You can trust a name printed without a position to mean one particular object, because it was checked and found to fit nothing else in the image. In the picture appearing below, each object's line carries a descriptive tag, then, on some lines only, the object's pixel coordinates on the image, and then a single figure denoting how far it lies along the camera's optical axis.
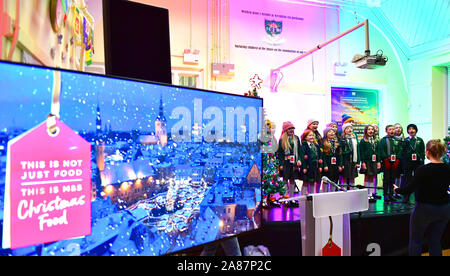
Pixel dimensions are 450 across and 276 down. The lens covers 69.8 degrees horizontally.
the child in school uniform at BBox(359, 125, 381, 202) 5.70
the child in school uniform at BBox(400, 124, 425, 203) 5.82
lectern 2.07
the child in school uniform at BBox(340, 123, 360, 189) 5.64
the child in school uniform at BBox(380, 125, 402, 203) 5.78
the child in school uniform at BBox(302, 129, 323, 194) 5.05
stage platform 3.36
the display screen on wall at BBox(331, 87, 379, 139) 7.49
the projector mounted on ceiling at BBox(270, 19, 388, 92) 4.38
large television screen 0.84
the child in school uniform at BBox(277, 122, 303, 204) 4.98
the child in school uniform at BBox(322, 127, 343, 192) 5.34
